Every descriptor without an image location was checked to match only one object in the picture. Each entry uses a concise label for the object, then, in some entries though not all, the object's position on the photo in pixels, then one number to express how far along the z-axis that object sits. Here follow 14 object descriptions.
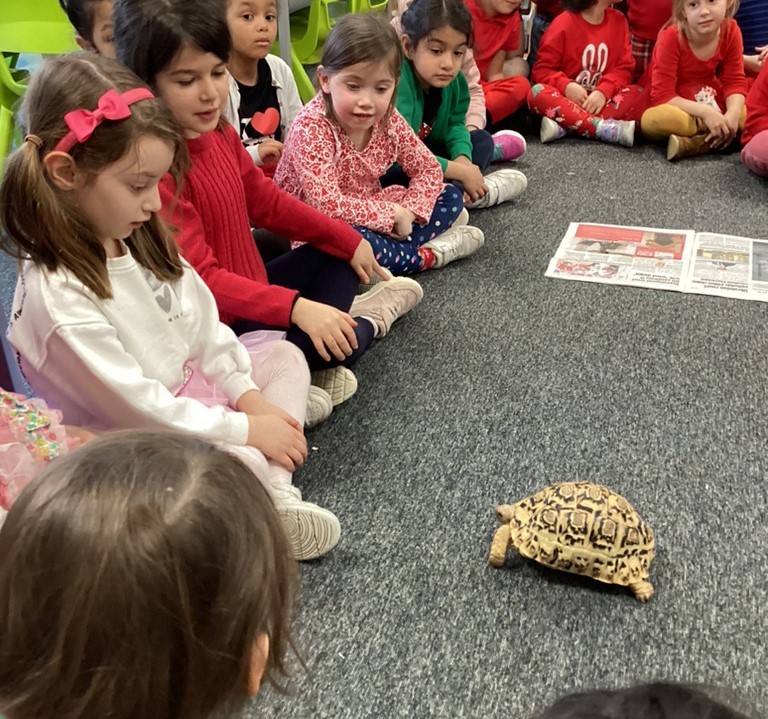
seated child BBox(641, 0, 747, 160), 2.50
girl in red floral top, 1.57
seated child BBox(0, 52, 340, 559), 0.92
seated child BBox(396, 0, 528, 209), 1.87
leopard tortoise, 0.98
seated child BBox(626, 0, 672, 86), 2.86
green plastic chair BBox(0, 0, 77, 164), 1.82
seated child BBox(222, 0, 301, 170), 1.58
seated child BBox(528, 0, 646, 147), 2.73
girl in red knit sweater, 1.16
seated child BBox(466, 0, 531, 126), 2.69
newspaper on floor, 1.75
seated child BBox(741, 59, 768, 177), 2.26
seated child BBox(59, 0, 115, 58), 1.44
